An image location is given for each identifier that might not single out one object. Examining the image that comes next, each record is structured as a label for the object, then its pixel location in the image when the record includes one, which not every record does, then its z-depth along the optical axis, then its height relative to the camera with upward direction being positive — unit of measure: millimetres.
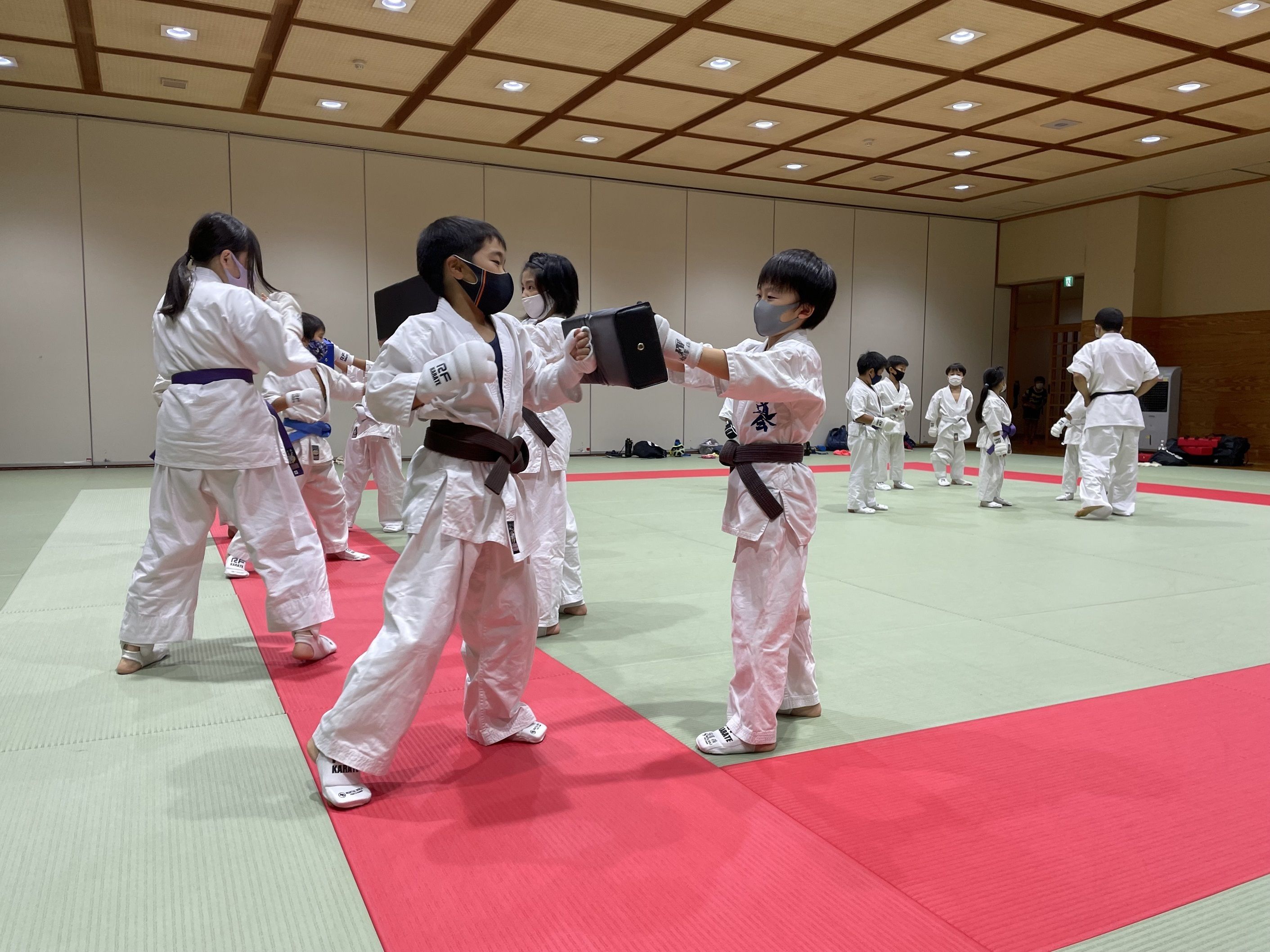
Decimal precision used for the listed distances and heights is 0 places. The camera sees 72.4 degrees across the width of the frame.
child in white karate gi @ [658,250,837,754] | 2537 -346
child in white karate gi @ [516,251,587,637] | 3568 -230
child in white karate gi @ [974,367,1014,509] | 8102 -461
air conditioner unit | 14234 -164
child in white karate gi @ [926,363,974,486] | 10078 -335
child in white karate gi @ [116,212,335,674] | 3094 -205
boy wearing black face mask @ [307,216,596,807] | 2199 -257
